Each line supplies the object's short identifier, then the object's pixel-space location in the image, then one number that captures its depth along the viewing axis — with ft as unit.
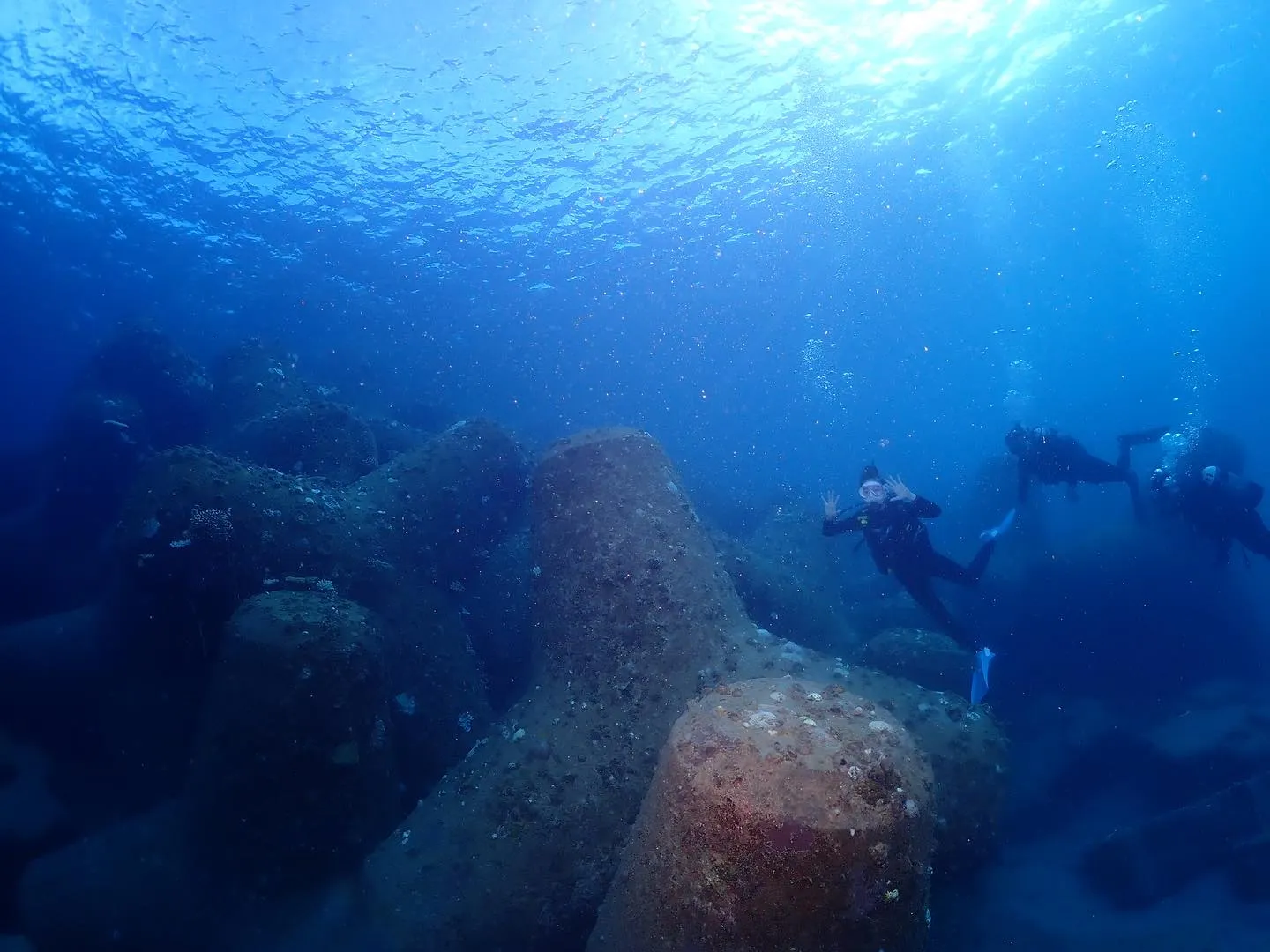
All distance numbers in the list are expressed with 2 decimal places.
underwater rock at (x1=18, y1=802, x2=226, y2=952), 16.85
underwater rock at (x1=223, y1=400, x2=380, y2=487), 33.09
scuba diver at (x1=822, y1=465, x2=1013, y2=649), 29.66
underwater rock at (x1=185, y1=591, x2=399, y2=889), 17.01
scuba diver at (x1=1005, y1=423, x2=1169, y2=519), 40.01
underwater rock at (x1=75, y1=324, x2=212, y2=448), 47.37
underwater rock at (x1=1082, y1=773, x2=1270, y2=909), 22.97
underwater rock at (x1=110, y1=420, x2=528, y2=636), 21.27
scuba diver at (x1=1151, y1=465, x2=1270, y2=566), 32.71
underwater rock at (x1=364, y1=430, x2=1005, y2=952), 17.15
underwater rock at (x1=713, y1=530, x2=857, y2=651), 33.96
